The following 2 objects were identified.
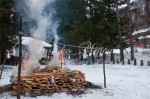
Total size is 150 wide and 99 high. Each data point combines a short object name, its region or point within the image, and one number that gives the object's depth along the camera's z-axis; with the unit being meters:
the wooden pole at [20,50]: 8.56
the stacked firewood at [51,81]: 11.70
